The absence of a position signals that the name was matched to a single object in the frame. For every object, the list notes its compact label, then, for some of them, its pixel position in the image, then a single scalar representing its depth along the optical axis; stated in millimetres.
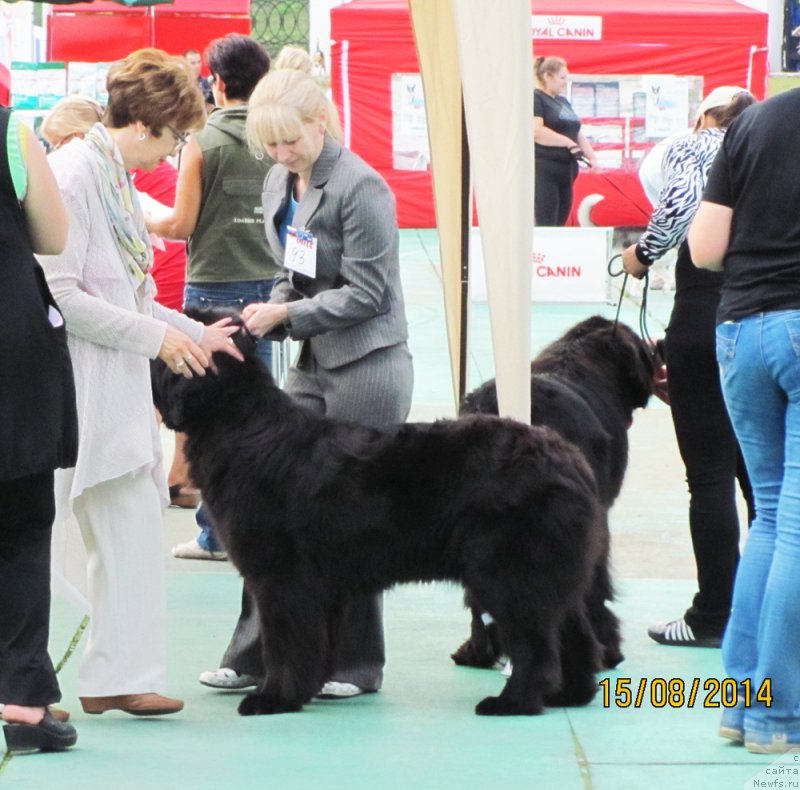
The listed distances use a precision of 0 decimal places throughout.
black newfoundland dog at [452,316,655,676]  8873
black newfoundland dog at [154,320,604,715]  7694
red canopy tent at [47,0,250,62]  36229
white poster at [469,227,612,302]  24716
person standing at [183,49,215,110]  31260
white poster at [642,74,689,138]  35917
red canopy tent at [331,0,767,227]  34980
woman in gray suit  8021
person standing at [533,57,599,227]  25752
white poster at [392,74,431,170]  35888
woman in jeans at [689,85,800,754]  6527
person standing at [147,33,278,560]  11826
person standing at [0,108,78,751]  6502
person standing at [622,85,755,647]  8809
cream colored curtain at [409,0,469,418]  8823
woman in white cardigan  7375
